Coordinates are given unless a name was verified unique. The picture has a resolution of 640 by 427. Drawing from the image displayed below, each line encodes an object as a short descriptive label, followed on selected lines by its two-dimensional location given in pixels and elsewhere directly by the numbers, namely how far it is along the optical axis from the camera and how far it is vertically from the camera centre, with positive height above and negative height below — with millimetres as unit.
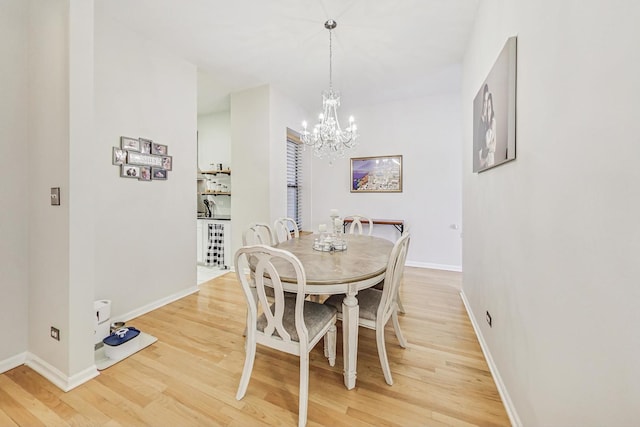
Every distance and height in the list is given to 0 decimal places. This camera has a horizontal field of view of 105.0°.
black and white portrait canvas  1398 +673
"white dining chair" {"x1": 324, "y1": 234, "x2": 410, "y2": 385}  1639 -687
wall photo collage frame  2439 +522
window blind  4594 +654
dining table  1486 -421
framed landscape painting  4512 +684
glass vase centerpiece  2279 -294
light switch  1639 +75
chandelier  2855 +923
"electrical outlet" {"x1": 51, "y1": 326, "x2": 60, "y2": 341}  1662 -863
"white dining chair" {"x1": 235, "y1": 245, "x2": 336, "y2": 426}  1327 -699
